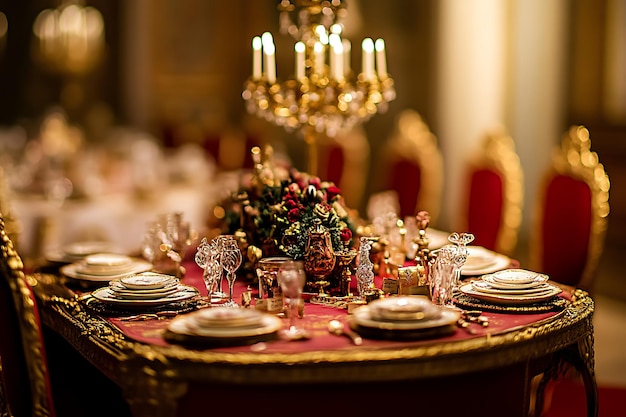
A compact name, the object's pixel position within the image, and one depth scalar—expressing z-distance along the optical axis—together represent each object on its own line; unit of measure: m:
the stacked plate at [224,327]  2.35
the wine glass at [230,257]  2.84
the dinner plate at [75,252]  3.53
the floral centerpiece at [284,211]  3.02
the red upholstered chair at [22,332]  2.52
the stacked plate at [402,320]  2.39
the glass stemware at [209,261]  2.83
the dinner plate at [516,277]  2.81
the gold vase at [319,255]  2.91
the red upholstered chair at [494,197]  4.53
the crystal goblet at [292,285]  2.53
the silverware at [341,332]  2.38
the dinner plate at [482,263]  3.25
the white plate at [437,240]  3.69
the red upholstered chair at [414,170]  5.33
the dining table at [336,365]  2.25
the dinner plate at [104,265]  3.20
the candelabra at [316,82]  3.62
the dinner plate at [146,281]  2.79
